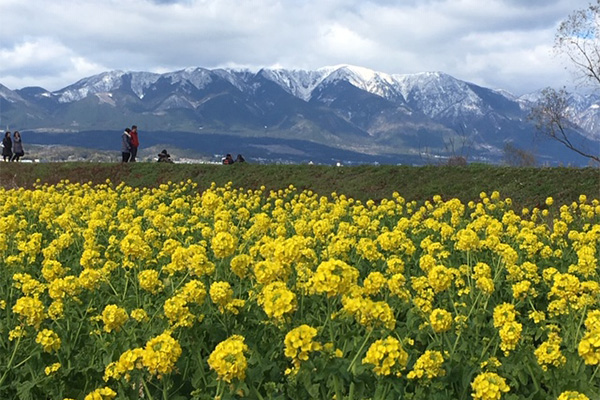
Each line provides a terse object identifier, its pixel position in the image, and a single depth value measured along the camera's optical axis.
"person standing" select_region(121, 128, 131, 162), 38.06
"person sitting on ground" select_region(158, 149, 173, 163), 41.97
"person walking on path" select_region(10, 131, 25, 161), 41.53
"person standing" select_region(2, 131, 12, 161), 42.25
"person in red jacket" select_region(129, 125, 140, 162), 38.41
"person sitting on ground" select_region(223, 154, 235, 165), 38.62
